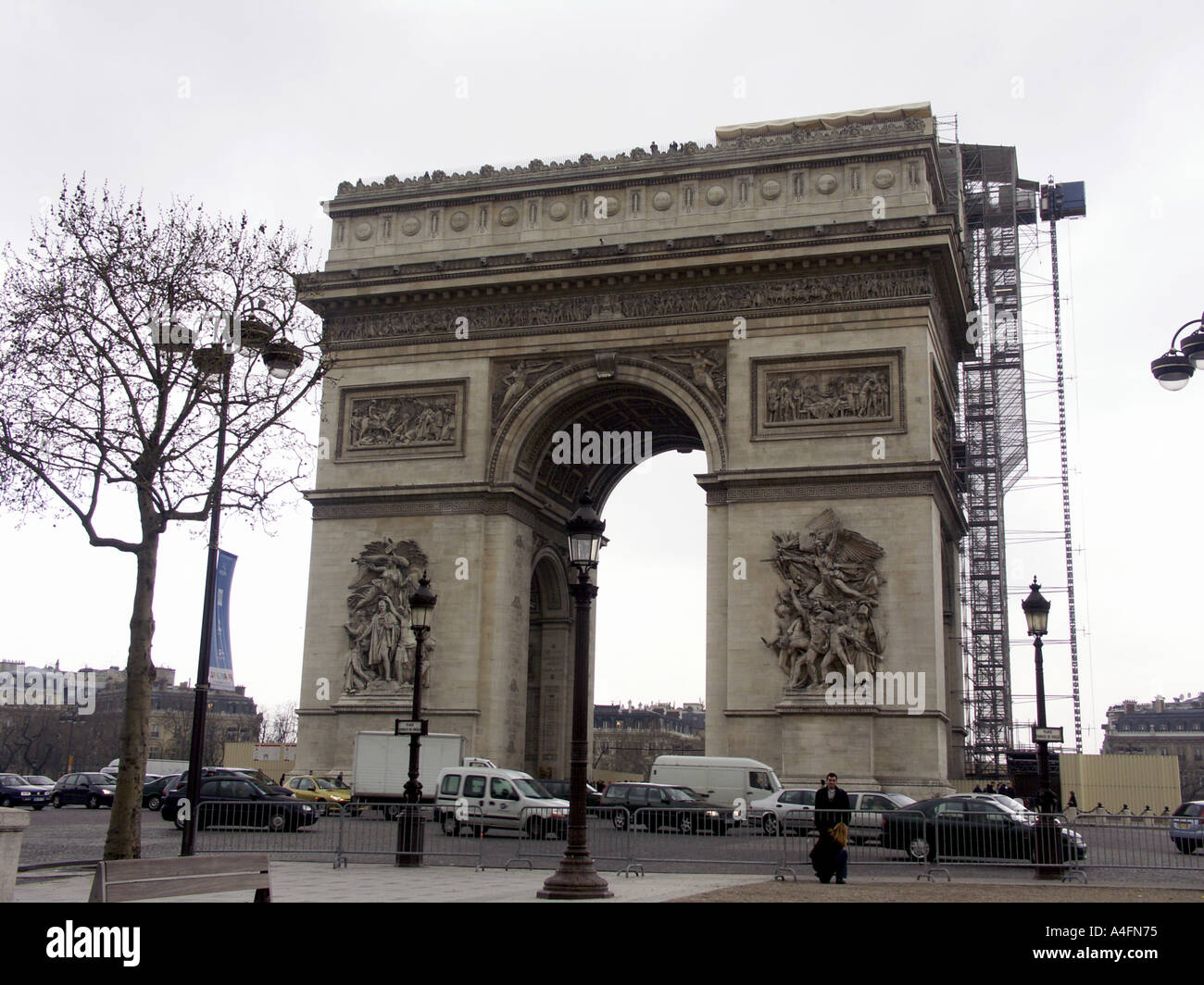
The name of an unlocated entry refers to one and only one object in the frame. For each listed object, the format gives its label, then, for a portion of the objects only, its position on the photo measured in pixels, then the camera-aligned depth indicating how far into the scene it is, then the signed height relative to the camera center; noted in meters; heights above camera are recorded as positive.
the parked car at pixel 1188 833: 24.62 -1.92
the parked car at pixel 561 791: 33.12 -1.85
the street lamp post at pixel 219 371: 20.09 +5.23
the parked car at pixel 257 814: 22.32 -1.78
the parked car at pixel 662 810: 21.78 -1.77
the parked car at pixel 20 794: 42.25 -2.80
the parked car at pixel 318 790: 33.25 -1.98
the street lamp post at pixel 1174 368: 16.39 +4.46
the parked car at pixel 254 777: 32.03 -1.78
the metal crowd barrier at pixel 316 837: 21.19 -2.15
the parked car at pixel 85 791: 43.97 -2.76
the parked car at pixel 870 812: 22.22 -1.68
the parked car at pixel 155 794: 37.88 -2.42
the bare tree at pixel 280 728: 144.50 -1.84
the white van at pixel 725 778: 31.33 -1.36
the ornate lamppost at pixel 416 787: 20.58 -1.20
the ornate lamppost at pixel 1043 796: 19.70 -1.07
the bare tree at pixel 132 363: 19.80 +5.35
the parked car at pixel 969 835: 20.47 -1.69
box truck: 33.34 -1.25
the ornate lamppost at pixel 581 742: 14.67 -0.28
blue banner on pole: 21.20 +1.27
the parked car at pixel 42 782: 44.41 -2.67
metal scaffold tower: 55.84 +13.03
